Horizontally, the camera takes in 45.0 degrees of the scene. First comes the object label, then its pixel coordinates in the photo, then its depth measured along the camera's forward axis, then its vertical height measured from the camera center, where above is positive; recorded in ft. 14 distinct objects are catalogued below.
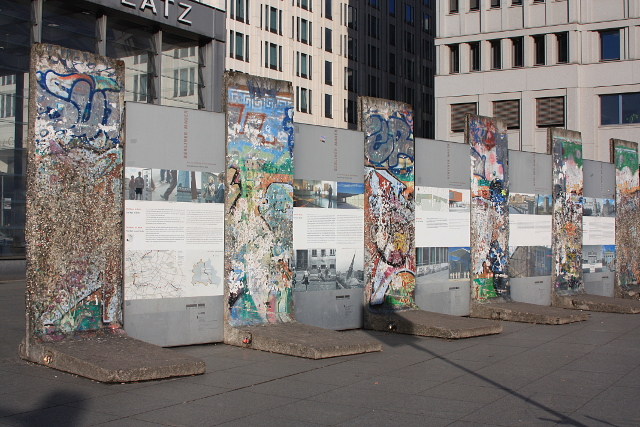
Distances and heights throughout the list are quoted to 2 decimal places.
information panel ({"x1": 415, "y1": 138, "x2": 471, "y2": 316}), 47.11 +0.21
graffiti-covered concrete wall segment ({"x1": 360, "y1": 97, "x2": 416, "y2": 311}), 43.65 +1.40
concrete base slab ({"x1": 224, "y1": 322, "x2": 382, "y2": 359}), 32.58 -4.89
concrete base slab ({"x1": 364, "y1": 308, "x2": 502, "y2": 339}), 39.40 -5.05
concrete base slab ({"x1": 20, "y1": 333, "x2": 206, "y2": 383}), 26.71 -4.72
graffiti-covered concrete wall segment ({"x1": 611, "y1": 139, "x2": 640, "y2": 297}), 66.29 +1.24
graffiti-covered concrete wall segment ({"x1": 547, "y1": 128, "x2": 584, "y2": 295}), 58.08 +1.46
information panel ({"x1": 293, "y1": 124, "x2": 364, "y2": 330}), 40.22 +0.13
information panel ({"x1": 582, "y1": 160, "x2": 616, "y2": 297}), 62.18 +0.09
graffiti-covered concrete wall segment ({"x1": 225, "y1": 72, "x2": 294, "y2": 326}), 37.06 +1.41
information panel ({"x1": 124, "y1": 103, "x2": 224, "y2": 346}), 33.68 +0.22
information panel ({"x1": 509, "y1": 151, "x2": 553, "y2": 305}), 54.34 +0.15
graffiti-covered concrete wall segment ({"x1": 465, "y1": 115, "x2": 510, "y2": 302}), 50.60 +1.41
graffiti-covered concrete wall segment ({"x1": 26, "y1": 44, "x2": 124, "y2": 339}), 30.66 +1.50
